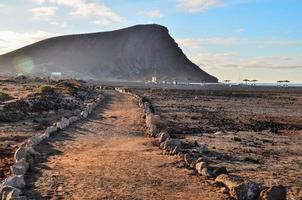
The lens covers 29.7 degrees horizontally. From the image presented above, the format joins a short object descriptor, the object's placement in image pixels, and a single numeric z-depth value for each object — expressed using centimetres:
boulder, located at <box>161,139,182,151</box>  1777
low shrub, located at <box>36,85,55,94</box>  4677
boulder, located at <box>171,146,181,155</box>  1686
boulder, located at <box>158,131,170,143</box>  1948
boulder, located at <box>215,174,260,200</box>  1101
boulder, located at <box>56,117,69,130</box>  2306
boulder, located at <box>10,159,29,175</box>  1324
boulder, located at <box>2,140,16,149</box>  1855
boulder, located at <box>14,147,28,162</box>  1500
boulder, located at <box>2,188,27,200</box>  1041
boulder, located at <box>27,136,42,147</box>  1784
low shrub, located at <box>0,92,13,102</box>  3894
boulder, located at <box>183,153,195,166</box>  1519
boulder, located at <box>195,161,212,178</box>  1361
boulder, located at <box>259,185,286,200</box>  1034
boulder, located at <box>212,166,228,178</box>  1349
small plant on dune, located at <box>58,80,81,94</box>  5558
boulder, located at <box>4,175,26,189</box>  1177
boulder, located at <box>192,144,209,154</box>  1827
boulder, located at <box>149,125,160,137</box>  2167
